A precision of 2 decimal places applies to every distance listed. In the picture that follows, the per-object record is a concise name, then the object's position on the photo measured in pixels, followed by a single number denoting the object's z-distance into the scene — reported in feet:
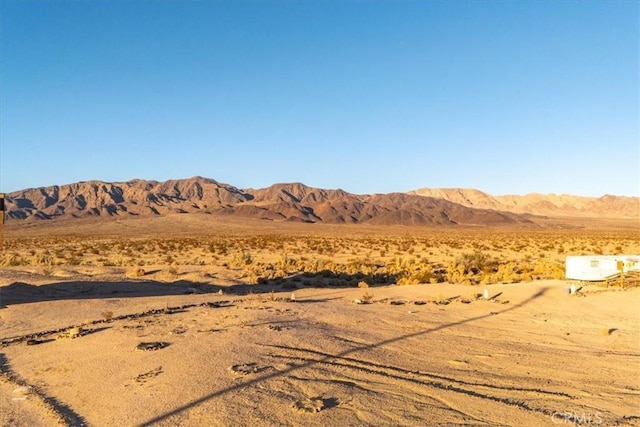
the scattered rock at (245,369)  25.24
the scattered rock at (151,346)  29.53
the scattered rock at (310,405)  20.74
